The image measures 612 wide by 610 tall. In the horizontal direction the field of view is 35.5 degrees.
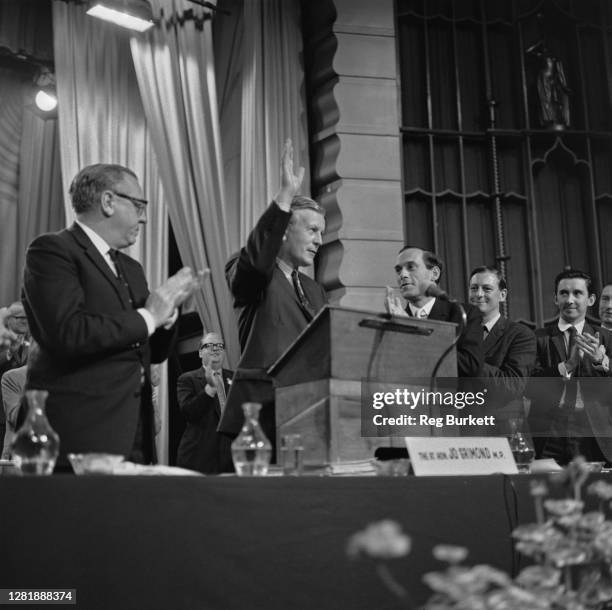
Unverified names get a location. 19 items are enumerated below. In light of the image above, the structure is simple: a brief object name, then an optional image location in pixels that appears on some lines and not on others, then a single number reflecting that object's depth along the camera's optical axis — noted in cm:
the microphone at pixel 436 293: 275
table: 184
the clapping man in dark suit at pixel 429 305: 328
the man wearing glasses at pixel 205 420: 506
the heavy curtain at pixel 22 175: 607
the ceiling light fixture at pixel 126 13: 541
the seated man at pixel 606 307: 496
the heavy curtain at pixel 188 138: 593
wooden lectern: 246
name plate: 225
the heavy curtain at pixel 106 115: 587
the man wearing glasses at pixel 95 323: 239
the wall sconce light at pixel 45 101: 614
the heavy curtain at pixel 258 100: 614
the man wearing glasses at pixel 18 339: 494
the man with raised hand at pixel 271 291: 294
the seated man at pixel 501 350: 373
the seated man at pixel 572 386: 416
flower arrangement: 85
